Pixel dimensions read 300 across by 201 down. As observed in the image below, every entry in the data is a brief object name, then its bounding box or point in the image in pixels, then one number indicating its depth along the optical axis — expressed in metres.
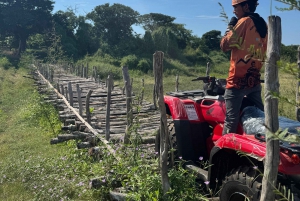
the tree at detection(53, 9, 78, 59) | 33.91
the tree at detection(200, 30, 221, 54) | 38.33
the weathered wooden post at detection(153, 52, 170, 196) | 3.27
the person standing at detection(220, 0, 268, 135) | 3.14
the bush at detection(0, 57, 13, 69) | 26.63
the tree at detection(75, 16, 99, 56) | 37.81
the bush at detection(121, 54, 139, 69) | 28.77
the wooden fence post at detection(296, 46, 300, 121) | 5.03
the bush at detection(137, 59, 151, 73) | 28.00
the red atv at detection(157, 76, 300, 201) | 2.58
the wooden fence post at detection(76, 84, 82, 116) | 8.13
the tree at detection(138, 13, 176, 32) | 41.16
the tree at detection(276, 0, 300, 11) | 1.27
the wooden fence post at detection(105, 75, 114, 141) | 6.08
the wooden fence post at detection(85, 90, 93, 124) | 7.41
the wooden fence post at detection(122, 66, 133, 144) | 4.66
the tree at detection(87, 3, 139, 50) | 38.41
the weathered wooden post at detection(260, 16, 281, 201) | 1.98
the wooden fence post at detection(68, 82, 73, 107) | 9.54
